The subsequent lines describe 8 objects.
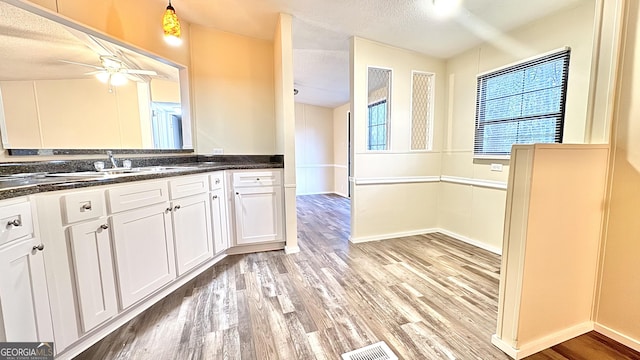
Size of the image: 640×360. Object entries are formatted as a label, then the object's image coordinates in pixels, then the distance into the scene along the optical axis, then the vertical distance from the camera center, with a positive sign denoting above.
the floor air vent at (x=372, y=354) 1.38 -1.12
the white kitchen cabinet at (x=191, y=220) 2.08 -0.57
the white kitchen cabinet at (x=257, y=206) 2.77 -0.57
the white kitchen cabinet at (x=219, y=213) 2.52 -0.59
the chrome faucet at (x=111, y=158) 2.15 -0.01
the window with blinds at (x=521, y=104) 2.30 +0.50
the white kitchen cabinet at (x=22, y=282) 1.08 -0.57
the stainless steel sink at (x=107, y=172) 1.71 -0.12
